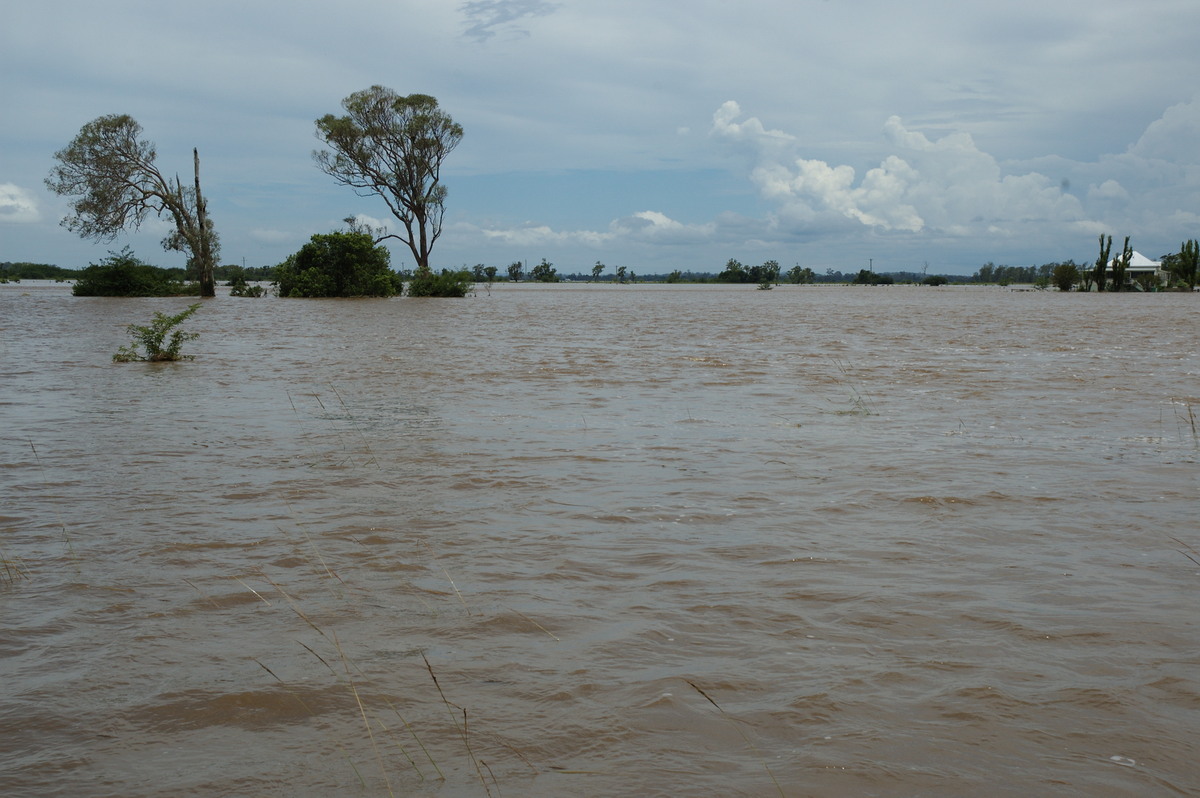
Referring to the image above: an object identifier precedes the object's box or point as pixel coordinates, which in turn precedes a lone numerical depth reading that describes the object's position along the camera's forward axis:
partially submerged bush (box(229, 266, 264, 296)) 45.94
